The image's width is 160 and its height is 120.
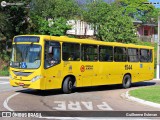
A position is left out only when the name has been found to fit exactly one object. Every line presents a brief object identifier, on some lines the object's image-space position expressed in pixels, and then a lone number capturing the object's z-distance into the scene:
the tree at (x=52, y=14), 49.97
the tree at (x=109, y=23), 53.47
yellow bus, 19.11
